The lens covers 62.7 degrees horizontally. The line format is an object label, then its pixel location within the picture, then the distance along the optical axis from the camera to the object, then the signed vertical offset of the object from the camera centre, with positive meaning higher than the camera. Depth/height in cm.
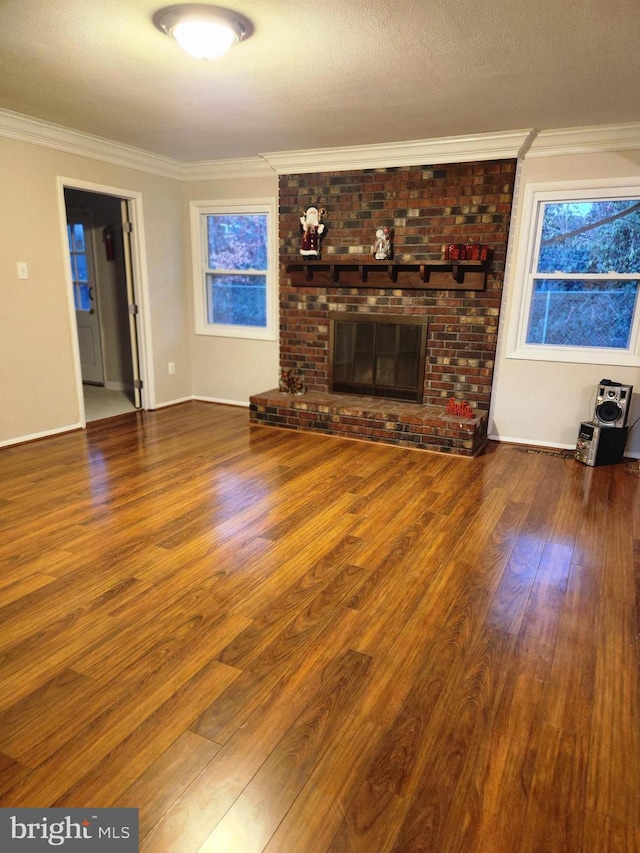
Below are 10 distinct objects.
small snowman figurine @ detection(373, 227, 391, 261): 460 +37
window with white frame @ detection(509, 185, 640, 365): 398 +13
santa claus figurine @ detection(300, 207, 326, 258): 485 +51
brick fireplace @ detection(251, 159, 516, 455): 430 +6
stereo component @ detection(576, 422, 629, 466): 390 -109
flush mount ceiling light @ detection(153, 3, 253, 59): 231 +112
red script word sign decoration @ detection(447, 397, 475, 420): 437 -97
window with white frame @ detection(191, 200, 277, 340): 533 +17
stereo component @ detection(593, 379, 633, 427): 387 -79
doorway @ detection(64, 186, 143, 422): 602 -19
